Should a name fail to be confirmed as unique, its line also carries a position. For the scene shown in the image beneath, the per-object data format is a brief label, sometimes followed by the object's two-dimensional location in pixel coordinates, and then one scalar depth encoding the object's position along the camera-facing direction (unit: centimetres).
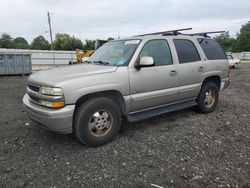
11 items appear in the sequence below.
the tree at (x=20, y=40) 8618
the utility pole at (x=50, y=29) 5110
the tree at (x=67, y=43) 5709
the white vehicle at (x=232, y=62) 2676
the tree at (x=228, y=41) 7654
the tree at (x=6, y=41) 6270
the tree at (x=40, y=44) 6519
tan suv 371
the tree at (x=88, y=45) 5154
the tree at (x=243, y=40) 7231
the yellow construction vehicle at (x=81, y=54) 1979
